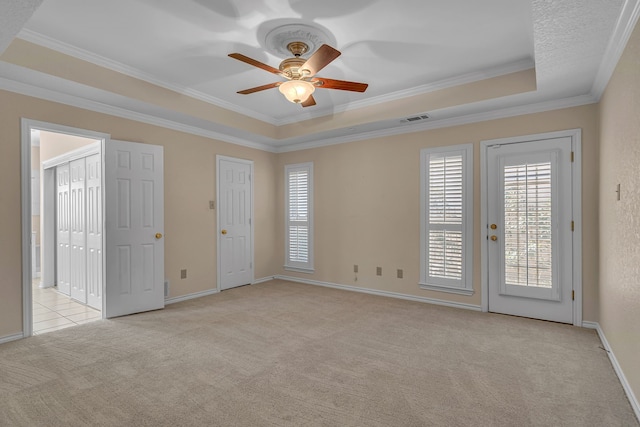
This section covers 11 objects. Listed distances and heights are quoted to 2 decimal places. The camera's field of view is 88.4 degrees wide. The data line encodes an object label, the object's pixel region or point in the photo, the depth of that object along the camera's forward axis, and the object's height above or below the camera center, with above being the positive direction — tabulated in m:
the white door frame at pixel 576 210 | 3.63 +0.00
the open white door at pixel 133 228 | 3.94 -0.20
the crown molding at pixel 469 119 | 3.69 +1.20
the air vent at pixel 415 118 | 4.32 +1.24
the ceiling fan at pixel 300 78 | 2.75 +1.20
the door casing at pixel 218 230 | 5.25 -0.30
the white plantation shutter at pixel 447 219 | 4.31 -0.12
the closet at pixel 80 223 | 4.22 -0.16
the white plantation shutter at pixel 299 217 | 5.87 -0.11
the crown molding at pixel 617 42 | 2.07 +1.24
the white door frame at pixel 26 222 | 3.32 -0.10
